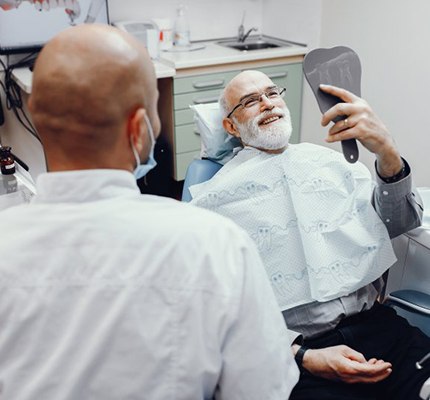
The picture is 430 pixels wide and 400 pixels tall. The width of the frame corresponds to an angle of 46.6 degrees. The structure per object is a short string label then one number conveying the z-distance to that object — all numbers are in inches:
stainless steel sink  150.5
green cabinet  129.8
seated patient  56.3
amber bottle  72.2
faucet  155.5
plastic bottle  143.4
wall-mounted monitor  121.8
